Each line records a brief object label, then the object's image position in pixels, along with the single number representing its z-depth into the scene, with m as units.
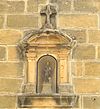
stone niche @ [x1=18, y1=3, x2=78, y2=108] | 6.47
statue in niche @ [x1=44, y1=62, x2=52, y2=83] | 6.59
